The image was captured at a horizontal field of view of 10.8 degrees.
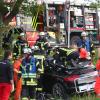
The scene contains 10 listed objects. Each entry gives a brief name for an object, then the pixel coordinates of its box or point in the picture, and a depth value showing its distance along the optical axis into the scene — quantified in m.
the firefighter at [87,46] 22.16
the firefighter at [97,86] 14.56
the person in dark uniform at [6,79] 12.85
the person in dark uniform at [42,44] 19.05
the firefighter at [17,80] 14.59
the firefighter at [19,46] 17.64
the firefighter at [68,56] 16.17
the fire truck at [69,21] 29.14
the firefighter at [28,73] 15.08
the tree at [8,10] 16.25
